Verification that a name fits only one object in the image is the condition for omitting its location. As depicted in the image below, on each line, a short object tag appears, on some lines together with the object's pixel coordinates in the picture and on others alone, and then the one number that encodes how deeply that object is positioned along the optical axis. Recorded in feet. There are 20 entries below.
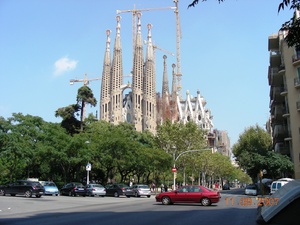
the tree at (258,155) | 136.63
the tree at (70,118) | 177.90
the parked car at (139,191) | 120.06
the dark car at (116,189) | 119.75
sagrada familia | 408.05
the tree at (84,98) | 175.63
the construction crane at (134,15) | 487.20
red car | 69.62
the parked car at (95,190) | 112.57
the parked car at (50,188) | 111.34
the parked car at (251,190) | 132.45
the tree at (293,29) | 21.50
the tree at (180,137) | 177.99
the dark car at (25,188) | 94.73
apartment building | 125.29
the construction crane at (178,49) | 517.35
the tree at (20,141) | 131.18
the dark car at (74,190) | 113.70
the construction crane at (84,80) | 538.88
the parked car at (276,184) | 89.76
